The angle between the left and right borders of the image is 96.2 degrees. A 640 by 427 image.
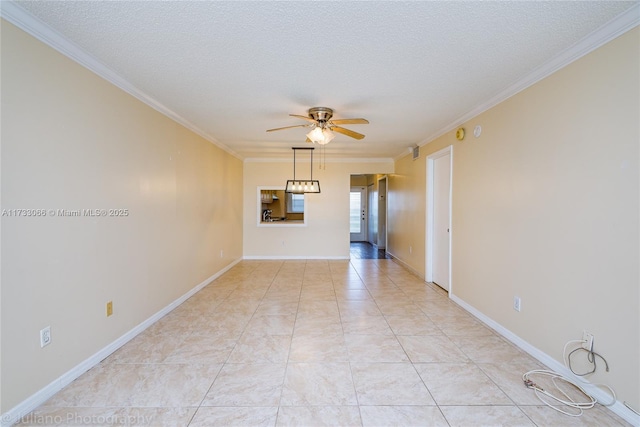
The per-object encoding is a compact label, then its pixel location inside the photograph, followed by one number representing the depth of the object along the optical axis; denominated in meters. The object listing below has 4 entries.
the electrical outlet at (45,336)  1.77
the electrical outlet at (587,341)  1.85
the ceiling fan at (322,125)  3.03
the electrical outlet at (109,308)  2.34
